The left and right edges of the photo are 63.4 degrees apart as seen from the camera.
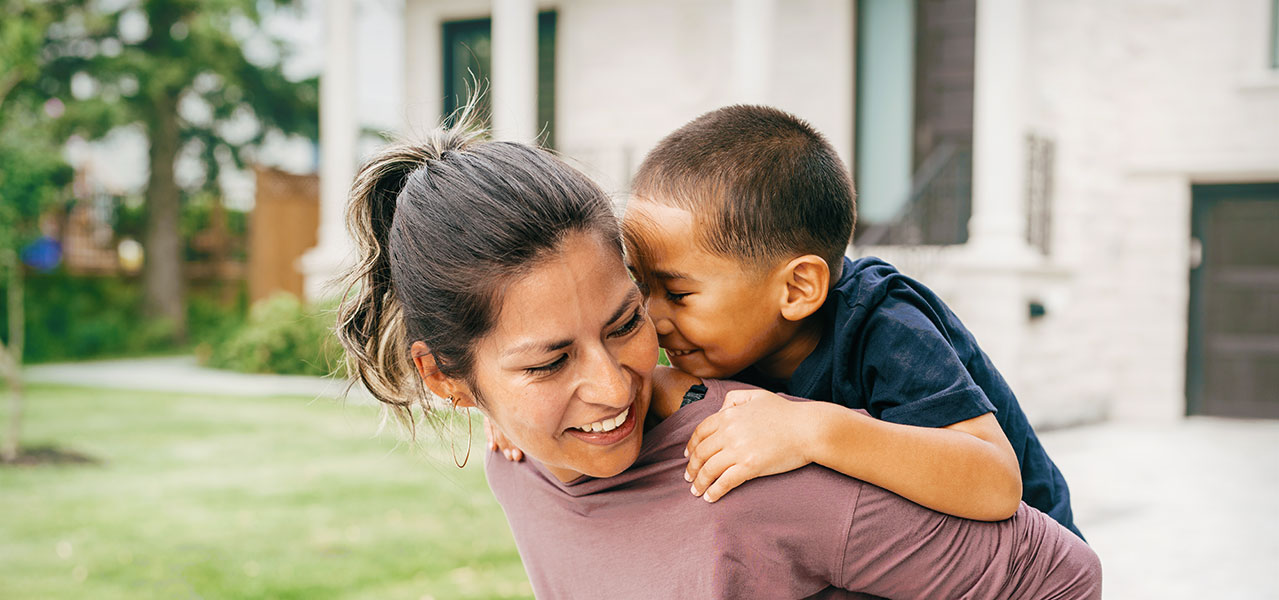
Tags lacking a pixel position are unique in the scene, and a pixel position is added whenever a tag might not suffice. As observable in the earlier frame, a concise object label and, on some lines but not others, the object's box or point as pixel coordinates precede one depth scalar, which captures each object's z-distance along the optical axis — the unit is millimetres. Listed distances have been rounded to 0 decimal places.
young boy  1467
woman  1238
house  9109
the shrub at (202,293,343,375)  11500
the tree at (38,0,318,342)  13766
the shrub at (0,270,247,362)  14148
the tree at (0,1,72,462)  7801
